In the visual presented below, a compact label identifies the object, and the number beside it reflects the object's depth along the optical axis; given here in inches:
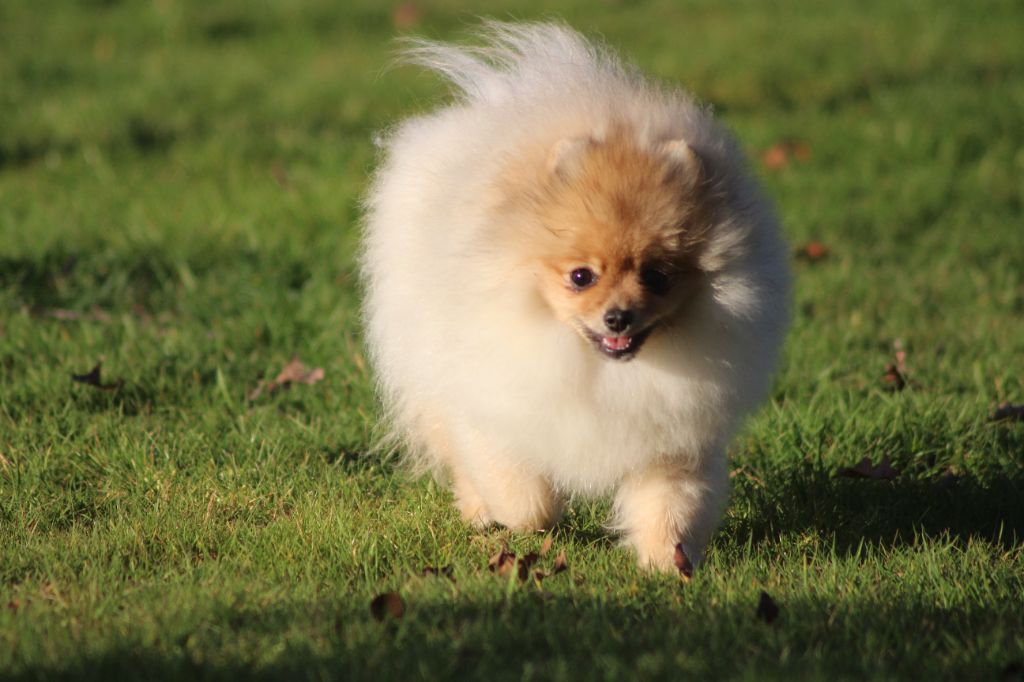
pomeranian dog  247.6
